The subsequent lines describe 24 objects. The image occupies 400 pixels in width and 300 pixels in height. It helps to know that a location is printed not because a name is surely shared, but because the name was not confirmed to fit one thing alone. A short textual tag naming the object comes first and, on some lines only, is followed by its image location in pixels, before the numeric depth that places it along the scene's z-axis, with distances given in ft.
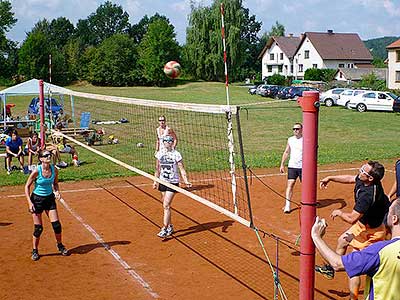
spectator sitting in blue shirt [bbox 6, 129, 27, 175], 53.21
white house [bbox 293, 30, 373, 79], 255.70
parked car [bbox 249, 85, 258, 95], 179.92
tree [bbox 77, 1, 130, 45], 413.73
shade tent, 78.45
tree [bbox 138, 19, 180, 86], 242.37
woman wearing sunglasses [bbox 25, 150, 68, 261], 28.66
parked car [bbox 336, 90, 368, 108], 127.75
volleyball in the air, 45.55
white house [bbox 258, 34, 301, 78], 283.18
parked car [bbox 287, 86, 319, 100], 138.92
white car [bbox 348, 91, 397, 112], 120.88
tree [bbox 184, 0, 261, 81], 219.00
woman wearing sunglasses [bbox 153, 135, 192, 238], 31.78
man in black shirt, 22.30
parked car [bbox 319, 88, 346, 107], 135.03
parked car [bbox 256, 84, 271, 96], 168.66
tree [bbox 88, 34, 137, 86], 246.06
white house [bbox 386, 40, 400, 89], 185.37
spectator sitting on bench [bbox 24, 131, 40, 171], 52.63
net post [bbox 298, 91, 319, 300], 15.29
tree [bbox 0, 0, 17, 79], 247.91
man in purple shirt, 11.71
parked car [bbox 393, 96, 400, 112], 118.42
